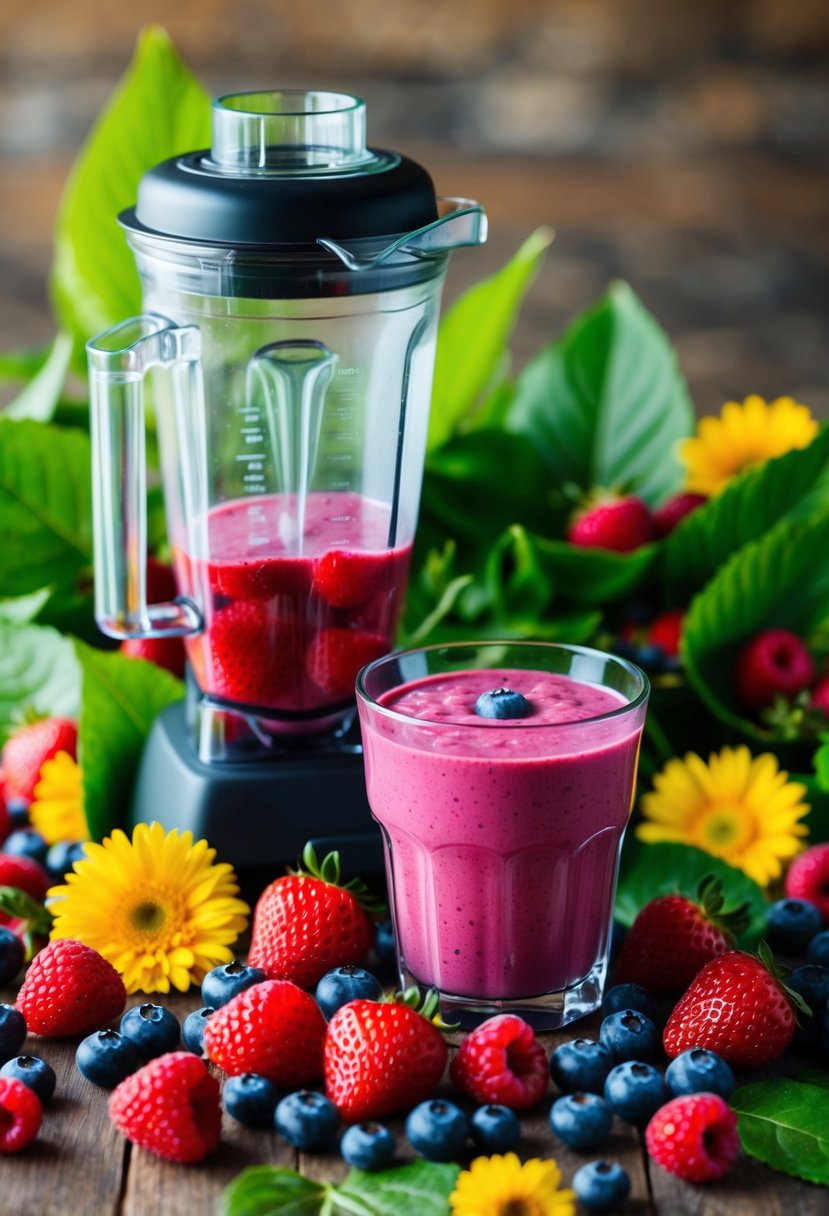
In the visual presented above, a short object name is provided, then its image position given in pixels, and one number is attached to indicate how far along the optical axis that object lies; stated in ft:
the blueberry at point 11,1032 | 3.01
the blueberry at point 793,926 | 3.44
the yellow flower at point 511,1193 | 2.55
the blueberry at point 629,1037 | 2.98
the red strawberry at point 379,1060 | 2.76
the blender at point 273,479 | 3.40
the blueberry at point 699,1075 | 2.82
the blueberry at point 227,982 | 3.10
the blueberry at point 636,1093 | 2.79
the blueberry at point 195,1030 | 3.01
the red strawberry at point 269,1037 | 2.86
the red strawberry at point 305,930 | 3.23
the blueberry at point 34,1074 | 2.85
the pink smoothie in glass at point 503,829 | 3.02
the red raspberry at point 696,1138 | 2.64
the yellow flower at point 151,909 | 3.29
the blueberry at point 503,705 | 3.09
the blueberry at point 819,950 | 3.36
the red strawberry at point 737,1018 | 2.95
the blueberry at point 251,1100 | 2.78
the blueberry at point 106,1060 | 2.92
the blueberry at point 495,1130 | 2.70
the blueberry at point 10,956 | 3.31
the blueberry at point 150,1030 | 3.01
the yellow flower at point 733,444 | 4.63
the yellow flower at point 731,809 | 3.75
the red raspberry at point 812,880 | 3.60
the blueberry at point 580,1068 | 2.89
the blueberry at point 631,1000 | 3.13
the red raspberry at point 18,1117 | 2.73
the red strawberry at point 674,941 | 3.22
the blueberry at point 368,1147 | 2.65
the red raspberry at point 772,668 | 4.03
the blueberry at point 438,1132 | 2.66
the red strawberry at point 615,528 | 4.31
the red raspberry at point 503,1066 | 2.82
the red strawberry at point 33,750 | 3.99
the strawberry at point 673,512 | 4.45
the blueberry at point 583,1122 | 2.71
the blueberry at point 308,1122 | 2.70
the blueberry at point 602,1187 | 2.58
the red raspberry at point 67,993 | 3.07
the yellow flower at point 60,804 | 3.84
